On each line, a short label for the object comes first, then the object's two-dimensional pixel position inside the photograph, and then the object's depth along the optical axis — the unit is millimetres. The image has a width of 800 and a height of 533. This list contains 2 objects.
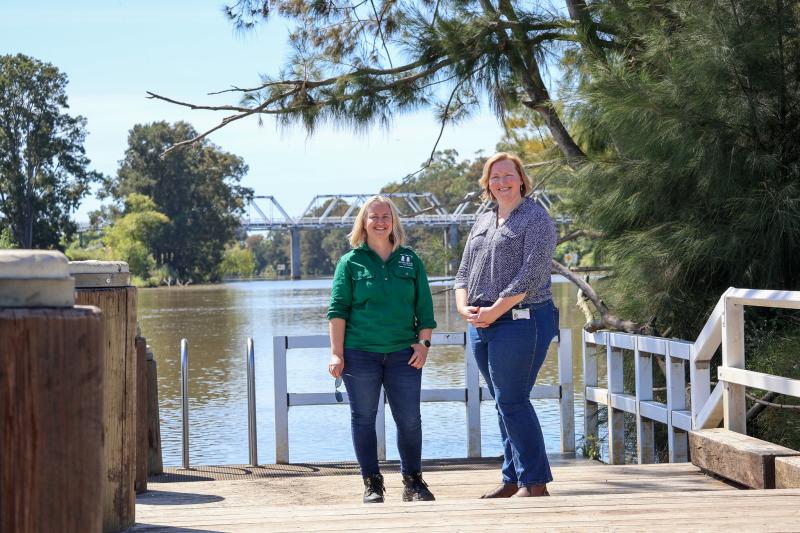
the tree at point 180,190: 91875
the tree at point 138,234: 84500
